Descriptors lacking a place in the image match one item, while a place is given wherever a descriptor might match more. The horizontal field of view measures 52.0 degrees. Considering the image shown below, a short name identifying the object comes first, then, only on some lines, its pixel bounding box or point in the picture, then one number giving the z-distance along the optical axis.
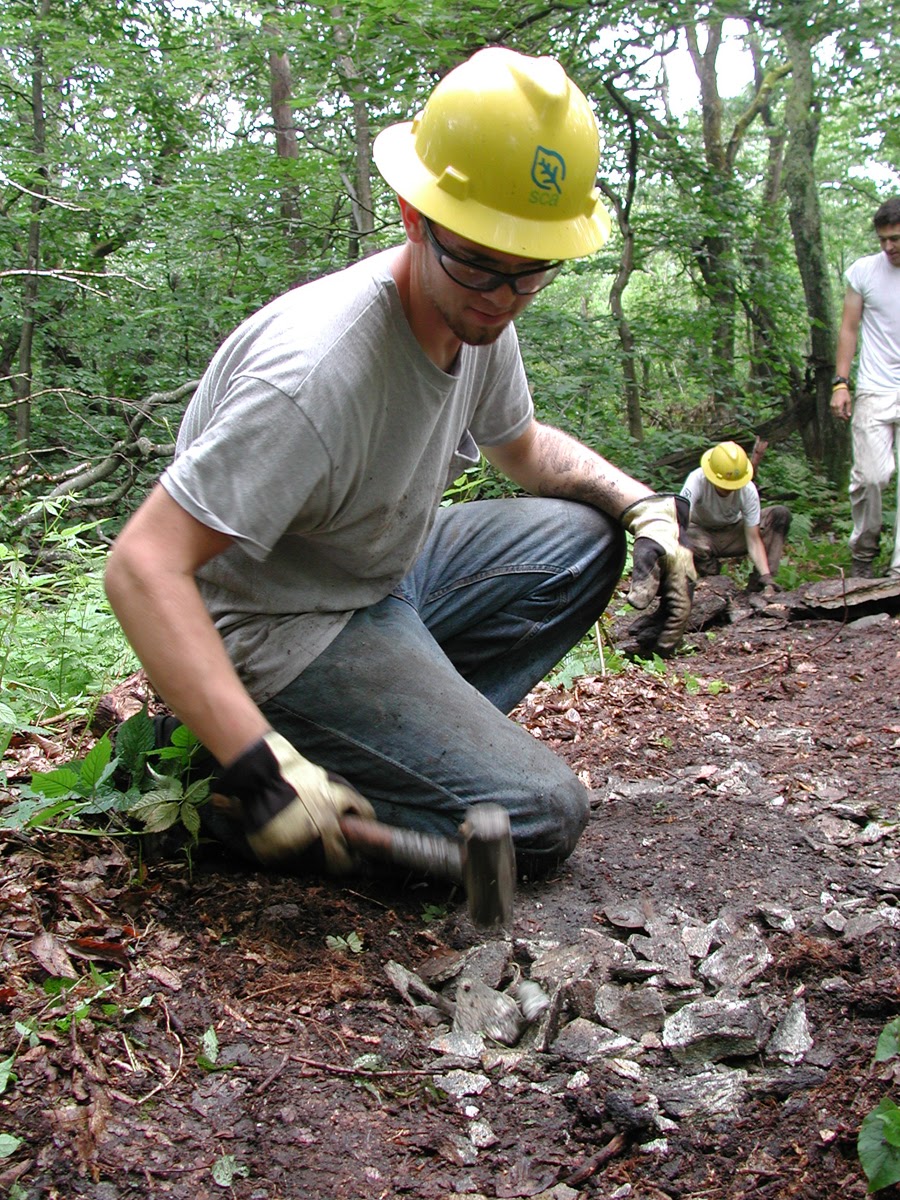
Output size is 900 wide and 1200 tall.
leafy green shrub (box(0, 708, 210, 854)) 2.00
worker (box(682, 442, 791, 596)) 6.71
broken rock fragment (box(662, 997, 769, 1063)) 1.65
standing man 6.17
